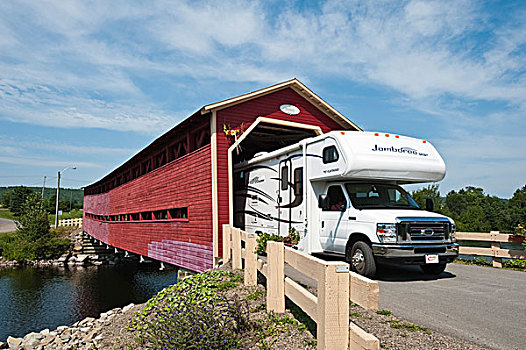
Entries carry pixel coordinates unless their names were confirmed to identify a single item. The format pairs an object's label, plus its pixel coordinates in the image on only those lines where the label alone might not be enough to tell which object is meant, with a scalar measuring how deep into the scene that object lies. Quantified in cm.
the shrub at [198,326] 522
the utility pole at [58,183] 4834
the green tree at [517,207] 5628
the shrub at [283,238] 994
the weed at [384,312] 595
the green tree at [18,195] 9721
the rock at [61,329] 1343
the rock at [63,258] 3923
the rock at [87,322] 1353
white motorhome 826
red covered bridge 1271
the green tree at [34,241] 3897
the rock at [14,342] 1246
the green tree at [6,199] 12696
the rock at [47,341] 1205
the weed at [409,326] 525
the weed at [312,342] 479
